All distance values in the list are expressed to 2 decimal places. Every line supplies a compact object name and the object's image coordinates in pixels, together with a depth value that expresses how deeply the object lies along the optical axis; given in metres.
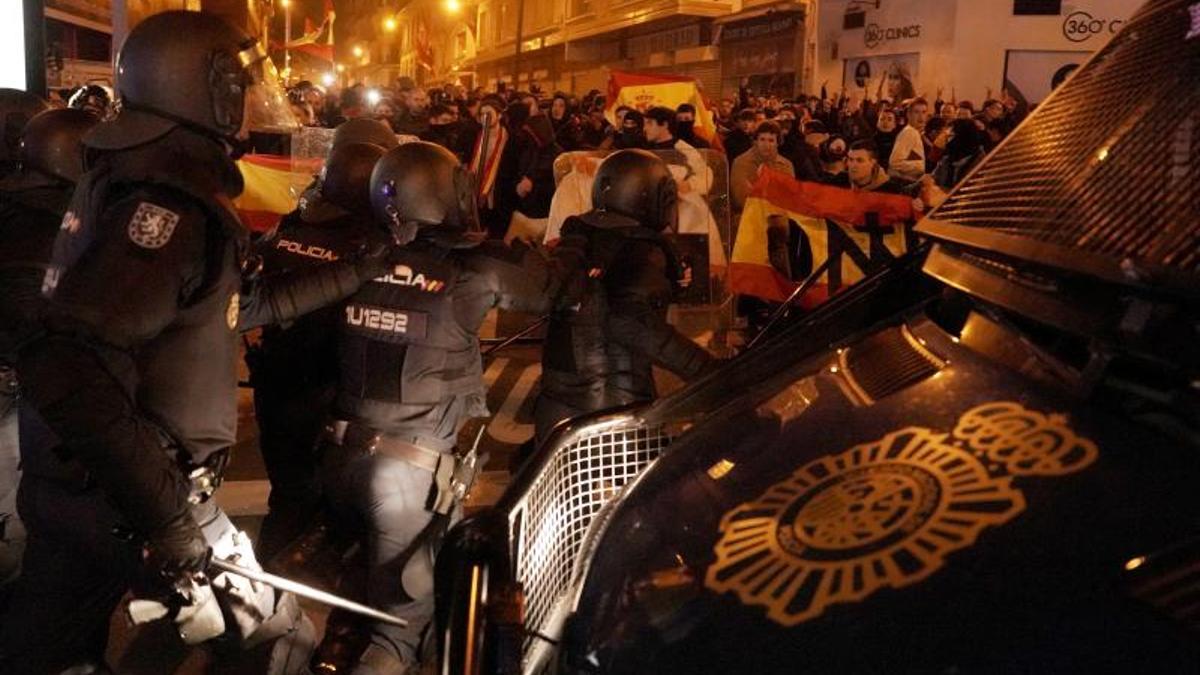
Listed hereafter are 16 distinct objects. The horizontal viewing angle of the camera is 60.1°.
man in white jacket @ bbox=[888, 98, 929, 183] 8.95
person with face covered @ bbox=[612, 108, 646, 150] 8.75
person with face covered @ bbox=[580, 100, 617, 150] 12.21
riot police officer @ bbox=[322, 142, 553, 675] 3.45
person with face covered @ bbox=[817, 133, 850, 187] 9.45
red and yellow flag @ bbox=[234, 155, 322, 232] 8.12
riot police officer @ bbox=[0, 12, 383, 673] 2.41
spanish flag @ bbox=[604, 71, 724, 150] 9.59
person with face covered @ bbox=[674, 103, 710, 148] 9.13
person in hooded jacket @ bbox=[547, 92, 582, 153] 12.62
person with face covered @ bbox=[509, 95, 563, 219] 10.02
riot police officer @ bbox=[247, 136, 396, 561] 4.32
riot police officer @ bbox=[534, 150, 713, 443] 4.08
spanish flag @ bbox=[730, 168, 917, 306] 7.33
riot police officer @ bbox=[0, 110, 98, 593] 3.52
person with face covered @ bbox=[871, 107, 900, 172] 11.98
